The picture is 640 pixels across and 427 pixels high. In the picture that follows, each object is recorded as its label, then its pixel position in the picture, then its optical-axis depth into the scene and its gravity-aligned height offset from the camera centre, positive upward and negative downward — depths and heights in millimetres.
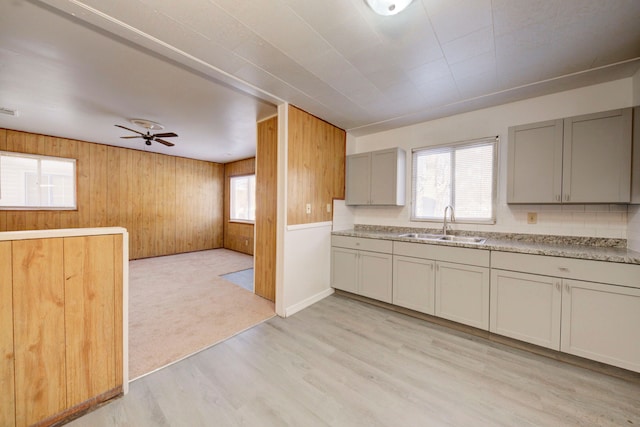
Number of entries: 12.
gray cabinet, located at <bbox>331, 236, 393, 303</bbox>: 2959 -753
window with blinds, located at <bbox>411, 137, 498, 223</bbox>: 2900 +412
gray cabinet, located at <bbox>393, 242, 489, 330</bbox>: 2342 -760
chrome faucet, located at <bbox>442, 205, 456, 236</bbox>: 3063 -100
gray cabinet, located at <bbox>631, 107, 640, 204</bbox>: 1955 +439
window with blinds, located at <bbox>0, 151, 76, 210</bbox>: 4188 +479
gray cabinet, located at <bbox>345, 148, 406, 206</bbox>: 3299 +487
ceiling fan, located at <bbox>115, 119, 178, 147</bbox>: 3688 +1348
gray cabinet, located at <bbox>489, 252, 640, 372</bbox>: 1760 -776
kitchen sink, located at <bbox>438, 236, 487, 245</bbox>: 2766 -334
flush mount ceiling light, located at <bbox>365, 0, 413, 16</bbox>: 1360 +1208
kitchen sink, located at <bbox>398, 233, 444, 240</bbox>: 3096 -328
